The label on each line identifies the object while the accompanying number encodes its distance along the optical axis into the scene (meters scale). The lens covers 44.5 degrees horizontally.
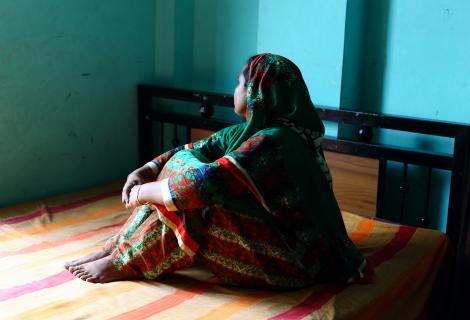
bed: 1.53
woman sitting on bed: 1.57
